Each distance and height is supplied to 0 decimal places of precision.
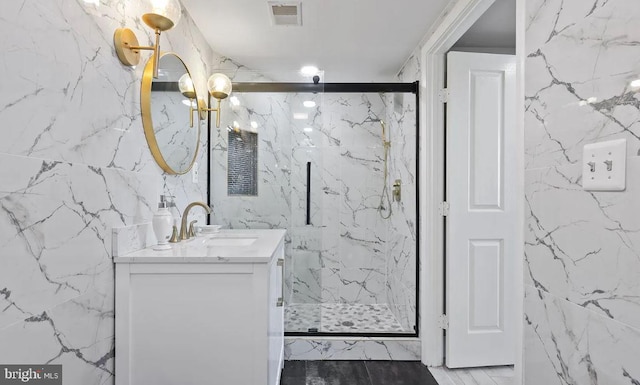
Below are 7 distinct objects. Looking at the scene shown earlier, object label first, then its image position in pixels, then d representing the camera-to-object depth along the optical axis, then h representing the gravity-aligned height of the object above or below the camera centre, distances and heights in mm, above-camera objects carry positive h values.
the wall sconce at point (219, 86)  2369 +758
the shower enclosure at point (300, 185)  2545 +63
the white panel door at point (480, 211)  2213 -111
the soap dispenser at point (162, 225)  1533 -151
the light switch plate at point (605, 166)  843 +78
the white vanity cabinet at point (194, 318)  1322 -499
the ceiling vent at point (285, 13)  2031 +1149
